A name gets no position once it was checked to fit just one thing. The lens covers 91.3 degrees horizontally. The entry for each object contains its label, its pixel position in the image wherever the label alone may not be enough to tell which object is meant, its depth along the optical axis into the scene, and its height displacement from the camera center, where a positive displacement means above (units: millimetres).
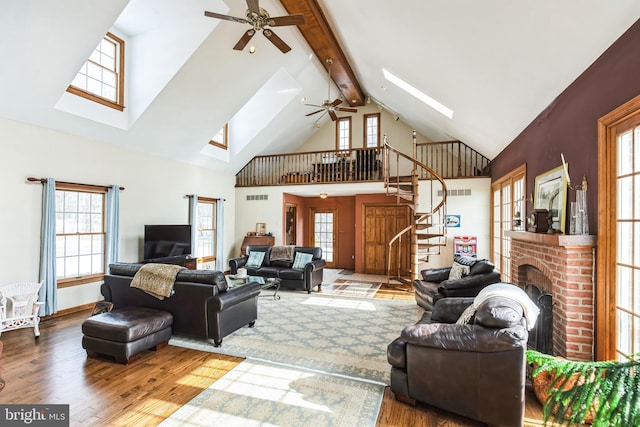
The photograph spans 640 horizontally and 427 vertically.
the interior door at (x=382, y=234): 8773 -392
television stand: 6117 -873
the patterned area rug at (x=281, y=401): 2346 -1503
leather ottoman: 3191 -1217
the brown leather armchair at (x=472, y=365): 2207 -1075
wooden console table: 8672 -594
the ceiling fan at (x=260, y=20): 3684 +2482
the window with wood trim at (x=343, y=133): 10031 +2809
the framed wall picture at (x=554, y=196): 3113 +296
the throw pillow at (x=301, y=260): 6707 -868
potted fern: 860 -494
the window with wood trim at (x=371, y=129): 9750 +2865
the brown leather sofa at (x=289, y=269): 6465 -1058
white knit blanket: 2488 -643
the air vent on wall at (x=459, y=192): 7328 +691
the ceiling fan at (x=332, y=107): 6821 +2534
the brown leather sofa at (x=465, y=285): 4117 -849
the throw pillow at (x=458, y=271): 4651 -759
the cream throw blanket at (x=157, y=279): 3746 -740
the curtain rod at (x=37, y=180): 4509 +553
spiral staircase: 6520 +348
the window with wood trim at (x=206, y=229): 8078 -266
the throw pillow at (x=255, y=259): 6961 -888
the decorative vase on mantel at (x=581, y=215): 2730 +68
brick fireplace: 2684 -632
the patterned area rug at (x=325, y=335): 3338 -1514
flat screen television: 6180 -460
